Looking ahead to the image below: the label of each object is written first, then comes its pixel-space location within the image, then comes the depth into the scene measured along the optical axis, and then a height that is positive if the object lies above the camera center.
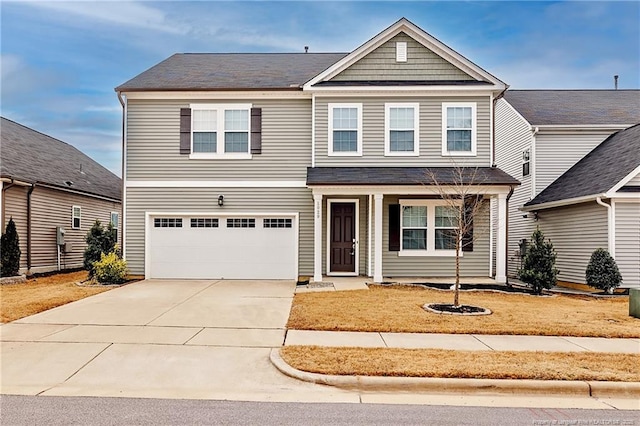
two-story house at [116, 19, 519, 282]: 15.07 +1.95
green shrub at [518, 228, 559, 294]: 12.79 -1.32
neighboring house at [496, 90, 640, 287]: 13.20 +1.82
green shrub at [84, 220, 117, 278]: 14.59 -0.90
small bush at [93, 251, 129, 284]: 13.56 -1.59
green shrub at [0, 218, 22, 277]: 14.30 -1.14
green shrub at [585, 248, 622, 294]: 12.78 -1.48
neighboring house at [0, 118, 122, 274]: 15.72 +0.75
